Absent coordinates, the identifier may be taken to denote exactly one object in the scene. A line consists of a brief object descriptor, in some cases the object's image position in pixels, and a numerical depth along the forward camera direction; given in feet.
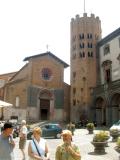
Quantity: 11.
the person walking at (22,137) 21.21
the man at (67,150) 9.70
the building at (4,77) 102.57
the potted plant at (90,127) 49.80
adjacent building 70.15
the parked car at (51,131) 44.06
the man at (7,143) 10.50
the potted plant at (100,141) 25.05
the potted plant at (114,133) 34.31
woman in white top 10.71
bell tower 81.46
